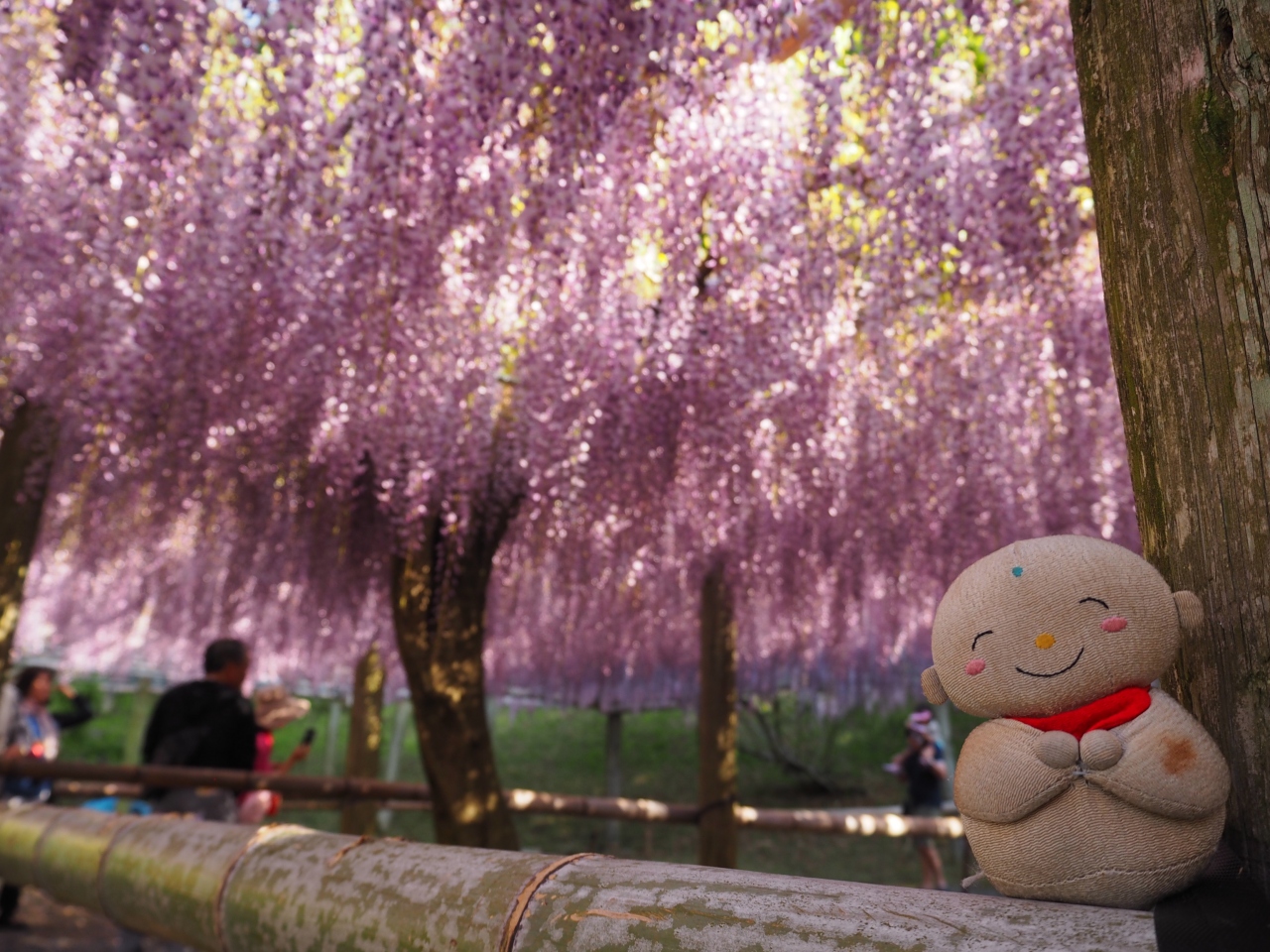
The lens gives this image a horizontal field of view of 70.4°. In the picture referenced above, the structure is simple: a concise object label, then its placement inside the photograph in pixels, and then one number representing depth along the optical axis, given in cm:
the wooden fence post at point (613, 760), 1157
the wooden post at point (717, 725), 595
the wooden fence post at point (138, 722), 1319
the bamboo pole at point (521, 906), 104
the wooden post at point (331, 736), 1310
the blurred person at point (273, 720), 427
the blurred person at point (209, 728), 402
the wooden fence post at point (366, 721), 793
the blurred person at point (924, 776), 722
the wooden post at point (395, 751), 1248
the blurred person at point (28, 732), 560
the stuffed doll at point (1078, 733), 111
